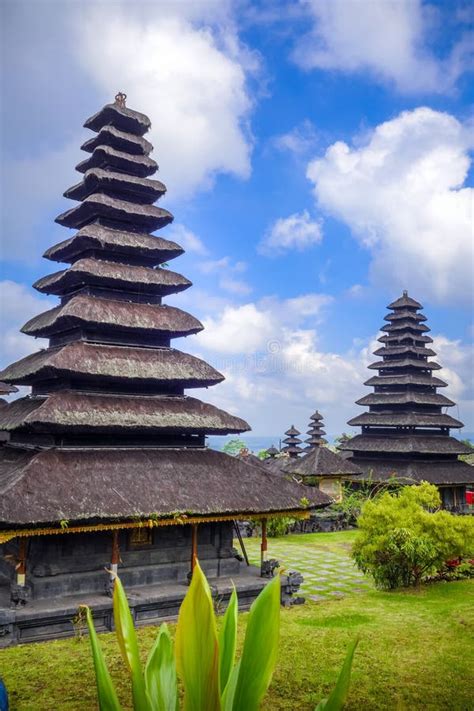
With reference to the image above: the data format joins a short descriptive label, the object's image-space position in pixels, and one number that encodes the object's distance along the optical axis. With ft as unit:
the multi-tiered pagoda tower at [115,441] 44.16
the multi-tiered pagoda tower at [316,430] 161.48
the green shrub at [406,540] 54.19
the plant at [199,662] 10.85
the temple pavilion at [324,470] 106.11
